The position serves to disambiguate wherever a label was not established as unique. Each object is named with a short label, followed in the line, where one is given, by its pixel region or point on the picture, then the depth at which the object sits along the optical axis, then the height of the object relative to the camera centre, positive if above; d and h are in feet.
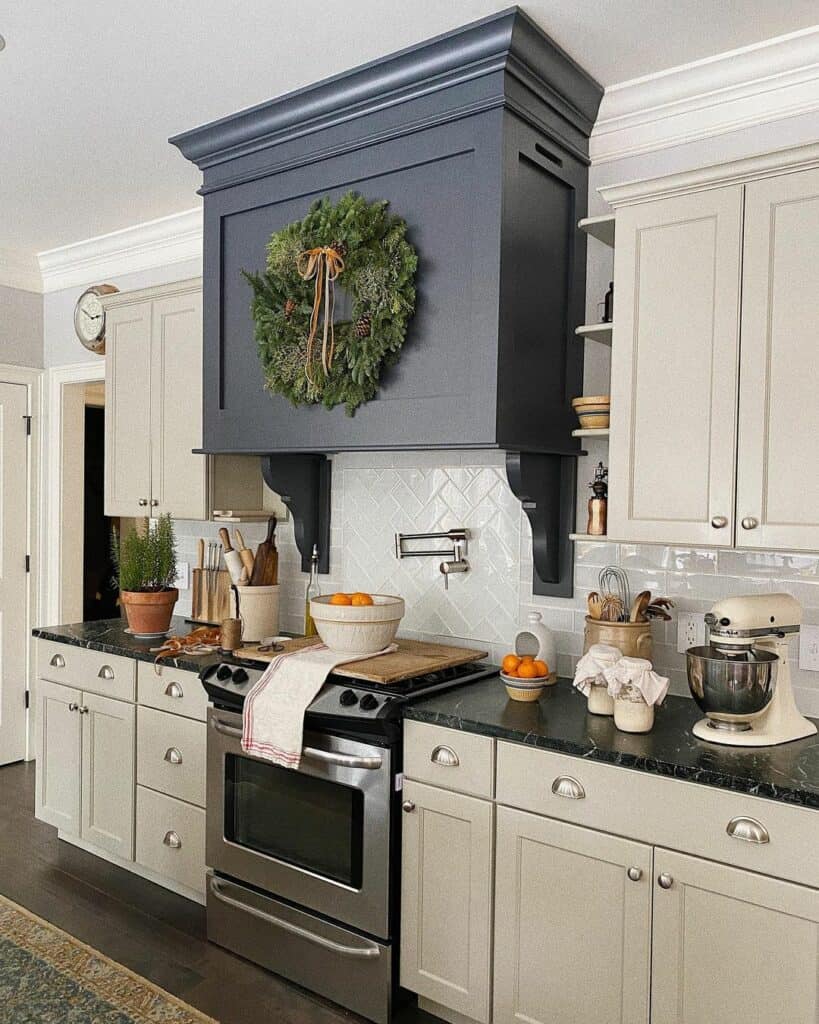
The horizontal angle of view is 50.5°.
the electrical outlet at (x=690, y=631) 8.33 -1.39
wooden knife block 12.11 -1.66
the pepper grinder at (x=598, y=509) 8.18 -0.23
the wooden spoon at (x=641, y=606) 8.24 -1.15
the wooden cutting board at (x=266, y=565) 11.11 -1.10
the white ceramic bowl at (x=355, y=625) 8.94 -1.49
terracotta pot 11.25 -1.70
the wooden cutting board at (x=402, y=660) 8.40 -1.86
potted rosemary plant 11.28 -1.34
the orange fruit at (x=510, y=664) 8.13 -1.69
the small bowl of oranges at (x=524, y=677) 8.03 -1.79
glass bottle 10.93 -1.45
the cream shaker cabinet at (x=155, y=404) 11.48 +1.03
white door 14.87 -1.62
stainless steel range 7.93 -3.53
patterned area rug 7.95 -4.94
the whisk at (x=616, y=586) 8.77 -1.02
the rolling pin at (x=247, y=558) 10.85 -0.98
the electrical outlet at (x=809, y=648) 7.73 -1.43
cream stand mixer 6.81 -1.49
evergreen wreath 8.50 +1.84
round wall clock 14.20 +2.63
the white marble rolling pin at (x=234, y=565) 10.80 -1.06
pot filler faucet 9.87 -0.81
